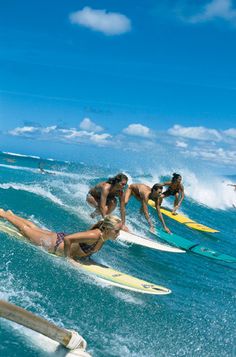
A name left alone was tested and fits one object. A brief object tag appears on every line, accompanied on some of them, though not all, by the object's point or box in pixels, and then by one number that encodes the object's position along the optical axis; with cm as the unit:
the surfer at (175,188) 1210
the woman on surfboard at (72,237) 573
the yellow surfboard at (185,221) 1374
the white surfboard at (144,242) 980
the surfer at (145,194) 1106
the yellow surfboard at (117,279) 615
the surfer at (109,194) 909
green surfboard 1030
